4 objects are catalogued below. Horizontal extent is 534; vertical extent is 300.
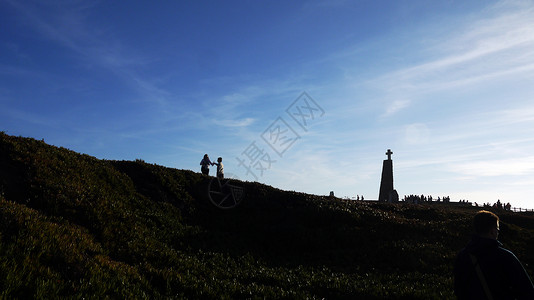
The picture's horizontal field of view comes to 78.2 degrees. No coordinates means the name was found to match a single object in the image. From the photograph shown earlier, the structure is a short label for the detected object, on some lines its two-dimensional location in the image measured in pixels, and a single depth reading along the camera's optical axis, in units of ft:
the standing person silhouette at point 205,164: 91.47
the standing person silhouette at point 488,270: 14.66
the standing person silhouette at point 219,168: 87.45
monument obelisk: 143.43
